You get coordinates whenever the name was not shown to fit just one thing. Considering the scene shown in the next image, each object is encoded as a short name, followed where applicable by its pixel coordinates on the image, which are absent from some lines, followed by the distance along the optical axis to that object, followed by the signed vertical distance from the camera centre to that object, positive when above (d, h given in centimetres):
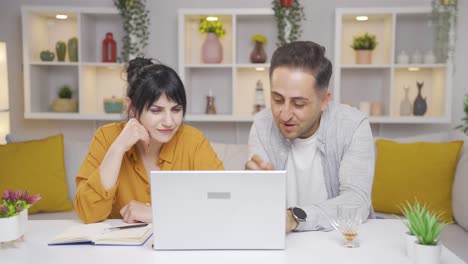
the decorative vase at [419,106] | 354 -7
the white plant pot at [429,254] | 116 -38
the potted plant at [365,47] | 360 +36
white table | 120 -41
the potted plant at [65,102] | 377 -5
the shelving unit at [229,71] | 373 +20
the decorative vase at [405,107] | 359 -8
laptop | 120 -29
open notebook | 132 -40
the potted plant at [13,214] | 129 -33
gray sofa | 248 -44
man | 169 -15
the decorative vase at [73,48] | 373 +36
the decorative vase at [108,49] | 376 +36
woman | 158 -20
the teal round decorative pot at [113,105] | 370 -7
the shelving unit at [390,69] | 347 +21
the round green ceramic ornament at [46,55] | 372 +31
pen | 145 -40
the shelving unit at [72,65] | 364 +24
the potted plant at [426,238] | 116 -35
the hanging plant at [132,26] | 358 +52
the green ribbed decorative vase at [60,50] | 375 +35
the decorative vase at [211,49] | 367 +35
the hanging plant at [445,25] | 336 +49
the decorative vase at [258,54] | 368 +32
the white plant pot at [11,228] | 129 -36
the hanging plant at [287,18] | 347 +56
